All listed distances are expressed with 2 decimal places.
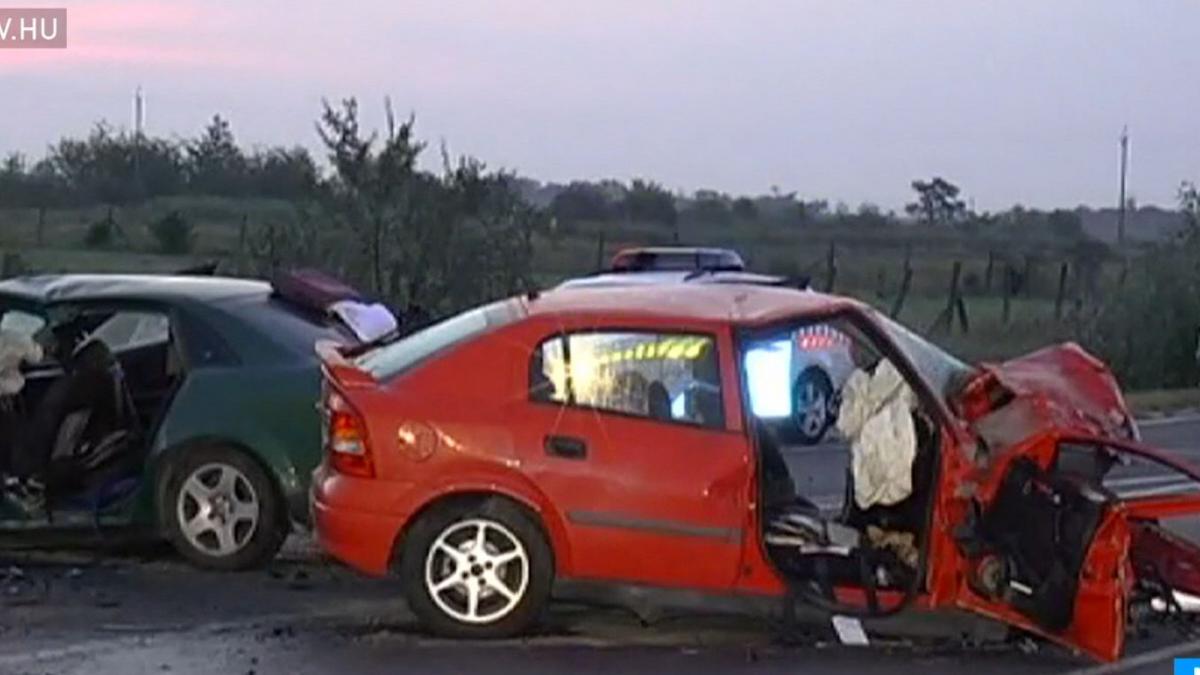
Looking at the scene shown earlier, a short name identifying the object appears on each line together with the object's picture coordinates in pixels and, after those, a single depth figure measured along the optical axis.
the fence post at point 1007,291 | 35.89
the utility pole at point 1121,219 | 67.57
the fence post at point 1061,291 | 35.22
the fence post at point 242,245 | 24.83
